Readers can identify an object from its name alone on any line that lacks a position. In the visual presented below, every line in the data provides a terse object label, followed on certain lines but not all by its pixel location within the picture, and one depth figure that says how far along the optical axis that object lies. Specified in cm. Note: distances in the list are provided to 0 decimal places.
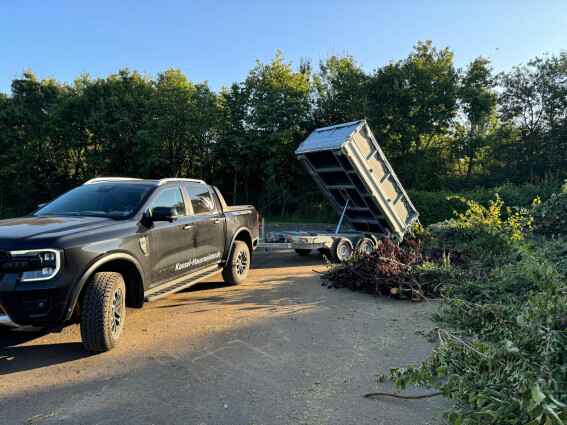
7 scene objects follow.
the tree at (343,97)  2295
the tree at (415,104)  2120
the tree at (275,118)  2286
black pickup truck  356
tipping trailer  880
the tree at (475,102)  2117
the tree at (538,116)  2070
